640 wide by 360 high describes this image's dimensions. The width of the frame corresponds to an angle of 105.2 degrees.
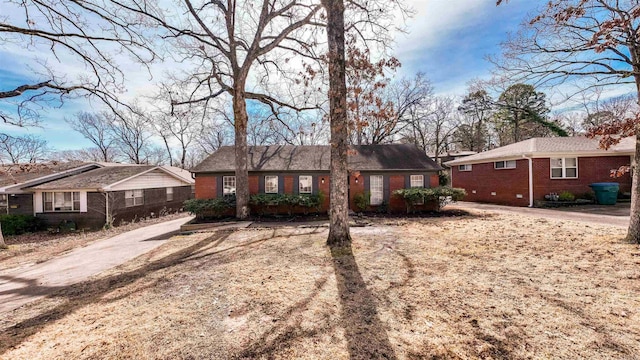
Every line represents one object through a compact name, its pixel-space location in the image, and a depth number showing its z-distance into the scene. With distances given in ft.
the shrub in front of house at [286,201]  40.24
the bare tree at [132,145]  101.22
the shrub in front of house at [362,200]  42.63
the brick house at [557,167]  43.32
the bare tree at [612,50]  16.31
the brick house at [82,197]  49.47
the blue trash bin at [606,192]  40.22
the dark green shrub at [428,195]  39.88
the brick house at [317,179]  43.83
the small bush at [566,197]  42.50
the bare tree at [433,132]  95.87
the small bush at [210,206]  39.29
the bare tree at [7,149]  26.78
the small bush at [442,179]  49.28
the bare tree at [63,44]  21.90
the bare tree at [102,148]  99.47
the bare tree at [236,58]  34.83
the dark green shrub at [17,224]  48.08
